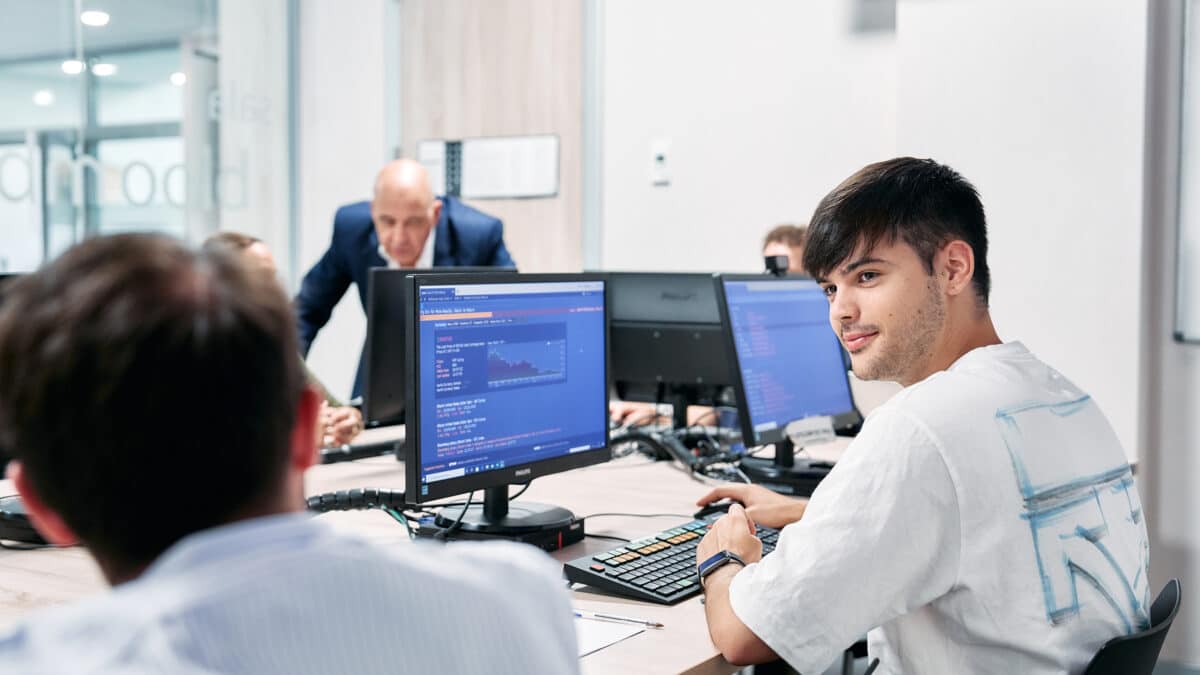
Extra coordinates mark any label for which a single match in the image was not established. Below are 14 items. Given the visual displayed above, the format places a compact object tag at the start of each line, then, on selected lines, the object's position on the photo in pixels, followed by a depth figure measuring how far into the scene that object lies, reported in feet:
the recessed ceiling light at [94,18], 14.20
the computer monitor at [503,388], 5.75
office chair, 4.24
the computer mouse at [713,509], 7.01
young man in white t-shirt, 4.36
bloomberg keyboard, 5.47
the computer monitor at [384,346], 8.07
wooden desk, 4.72
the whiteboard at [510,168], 15.43
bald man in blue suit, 11.99
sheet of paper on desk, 4.77
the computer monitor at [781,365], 7.68
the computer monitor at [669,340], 9.77
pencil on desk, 5.09
